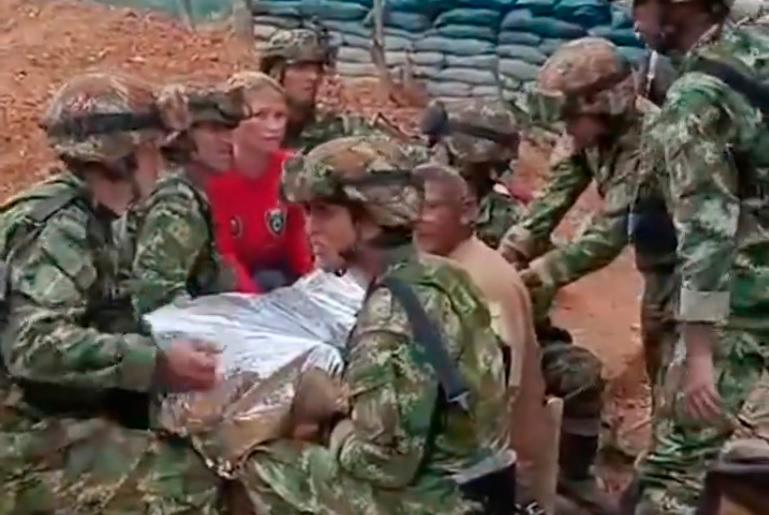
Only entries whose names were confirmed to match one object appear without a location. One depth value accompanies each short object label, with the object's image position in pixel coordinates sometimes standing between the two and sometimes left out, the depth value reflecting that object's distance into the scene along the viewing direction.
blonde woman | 5.97
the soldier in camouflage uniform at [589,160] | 5.89
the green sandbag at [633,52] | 9.41
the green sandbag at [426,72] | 11.17
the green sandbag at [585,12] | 10.32
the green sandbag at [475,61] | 10.86
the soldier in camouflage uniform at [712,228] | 4.63
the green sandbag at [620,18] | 10.06
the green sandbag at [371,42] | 11.31
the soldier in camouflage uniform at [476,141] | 5.70
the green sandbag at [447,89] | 10.99
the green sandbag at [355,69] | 11.47
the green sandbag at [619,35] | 10.00
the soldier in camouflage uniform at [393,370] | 4.14
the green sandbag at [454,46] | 10.93
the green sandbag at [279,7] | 11.57
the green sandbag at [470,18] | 10.94
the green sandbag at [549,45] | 10.36
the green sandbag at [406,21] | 11.22
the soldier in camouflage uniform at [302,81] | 6.75
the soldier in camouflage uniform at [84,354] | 4.62
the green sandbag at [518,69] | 10.57
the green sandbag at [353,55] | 11.45
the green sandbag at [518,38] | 10.57
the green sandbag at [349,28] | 11.40
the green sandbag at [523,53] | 10.55
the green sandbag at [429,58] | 11.12
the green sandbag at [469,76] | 10.81
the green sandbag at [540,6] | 10.51
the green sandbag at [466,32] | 10.93
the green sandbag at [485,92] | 10.63
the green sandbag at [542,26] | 10.38
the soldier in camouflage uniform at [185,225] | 5.30
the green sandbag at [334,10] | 11.41
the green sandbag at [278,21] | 11.49
